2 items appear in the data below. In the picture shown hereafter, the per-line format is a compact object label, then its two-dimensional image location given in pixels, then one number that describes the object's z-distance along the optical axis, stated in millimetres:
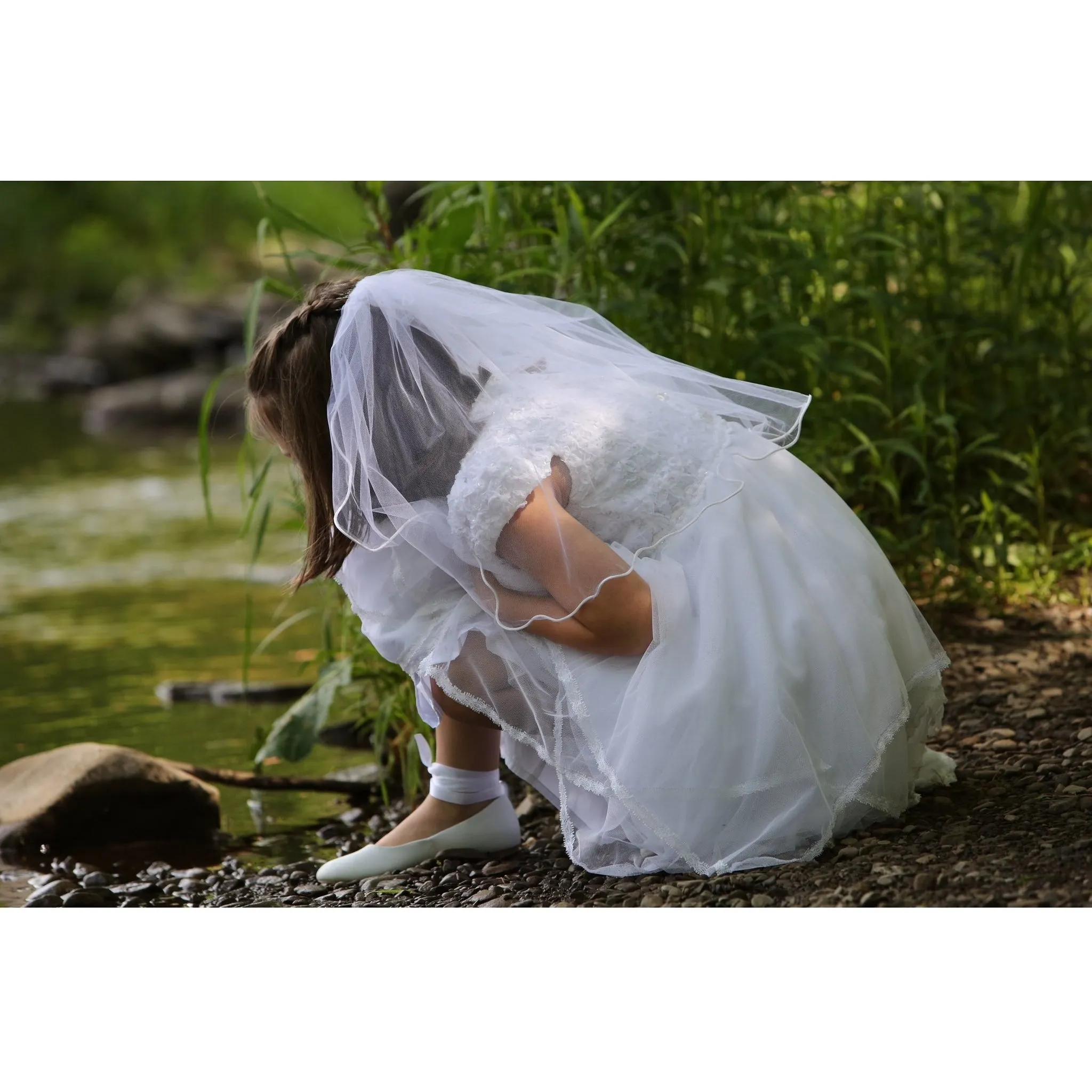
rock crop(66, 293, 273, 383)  12547
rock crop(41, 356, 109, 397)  12406
